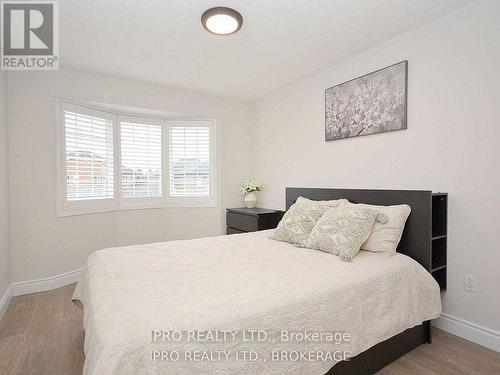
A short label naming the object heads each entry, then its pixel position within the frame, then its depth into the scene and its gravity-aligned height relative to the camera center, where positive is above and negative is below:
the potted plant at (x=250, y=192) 4.03 -0.11
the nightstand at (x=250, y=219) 3.45 -0.46
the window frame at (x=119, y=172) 3.04 +0.17
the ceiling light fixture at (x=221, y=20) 1.96 +1.25
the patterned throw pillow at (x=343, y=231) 1.90 -0.35
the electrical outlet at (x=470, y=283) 1.98 -0.74
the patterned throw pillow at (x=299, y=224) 2.28 -0.35
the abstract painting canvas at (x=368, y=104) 2.34 +0.78
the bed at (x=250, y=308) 1.02 -0.57
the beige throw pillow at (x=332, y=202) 2.49 -0.17
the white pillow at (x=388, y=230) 2.01 -0.35
